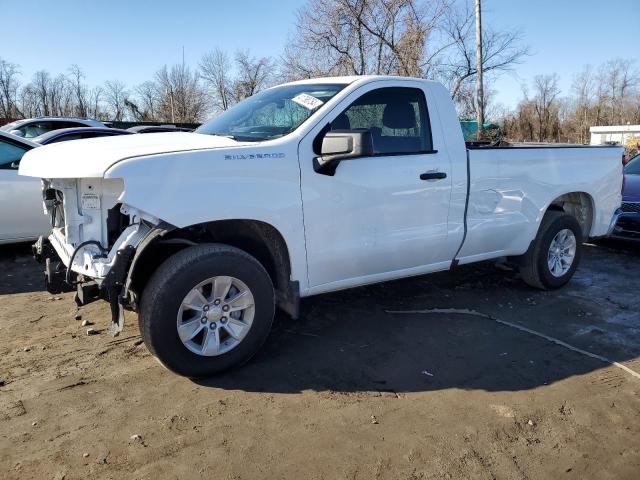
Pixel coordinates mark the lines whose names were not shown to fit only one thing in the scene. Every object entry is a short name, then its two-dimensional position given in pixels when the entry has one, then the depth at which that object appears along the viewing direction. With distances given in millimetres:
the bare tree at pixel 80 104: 47625
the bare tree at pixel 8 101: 45250
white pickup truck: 3188
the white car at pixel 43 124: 14664
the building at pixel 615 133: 42125
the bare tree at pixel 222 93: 42188
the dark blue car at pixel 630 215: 7488
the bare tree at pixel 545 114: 51312
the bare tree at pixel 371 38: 22641
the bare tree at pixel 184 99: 46594
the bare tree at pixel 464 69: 25531
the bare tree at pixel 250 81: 39312
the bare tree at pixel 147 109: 49156
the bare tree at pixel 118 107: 49344
